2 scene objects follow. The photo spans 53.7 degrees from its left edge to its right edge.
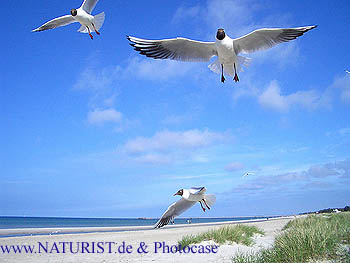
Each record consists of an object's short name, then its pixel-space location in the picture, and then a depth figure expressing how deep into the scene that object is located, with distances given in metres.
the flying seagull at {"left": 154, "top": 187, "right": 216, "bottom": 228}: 4.90
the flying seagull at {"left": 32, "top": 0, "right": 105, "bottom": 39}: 8.80
